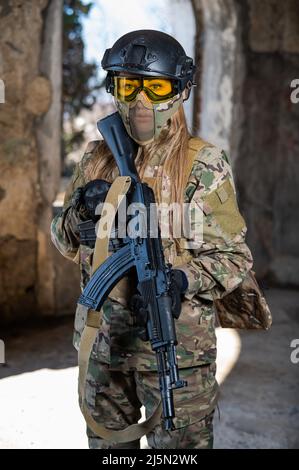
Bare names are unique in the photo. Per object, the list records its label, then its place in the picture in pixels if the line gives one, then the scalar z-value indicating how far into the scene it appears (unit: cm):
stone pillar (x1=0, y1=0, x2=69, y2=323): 467
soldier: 198
